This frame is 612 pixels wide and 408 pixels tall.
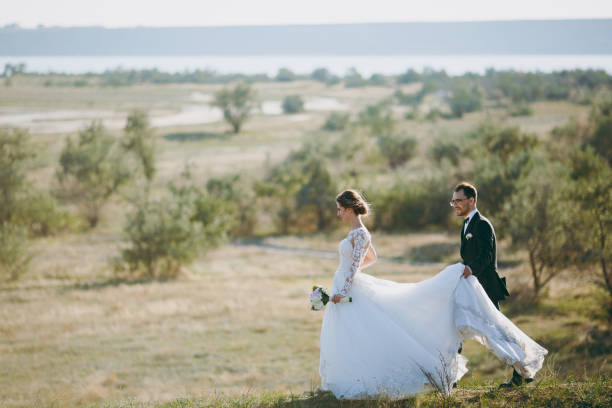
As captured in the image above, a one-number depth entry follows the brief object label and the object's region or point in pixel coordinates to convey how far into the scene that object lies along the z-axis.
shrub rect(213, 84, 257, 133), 88.62
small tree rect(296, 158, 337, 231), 46.22
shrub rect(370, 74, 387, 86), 175.25
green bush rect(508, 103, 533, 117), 87.62
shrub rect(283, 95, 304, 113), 116.94
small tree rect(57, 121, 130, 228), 44.69
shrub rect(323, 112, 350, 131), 88.69
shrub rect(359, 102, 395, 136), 81.50
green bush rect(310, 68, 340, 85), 182.84
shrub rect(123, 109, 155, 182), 54.19
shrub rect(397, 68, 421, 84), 167.88
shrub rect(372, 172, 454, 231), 44.00
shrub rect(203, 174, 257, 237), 44.56
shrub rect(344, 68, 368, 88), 173.88
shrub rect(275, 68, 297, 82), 194.50
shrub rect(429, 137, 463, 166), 54.50
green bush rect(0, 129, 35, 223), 39.22
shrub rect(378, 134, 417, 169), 65.88
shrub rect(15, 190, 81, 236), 39.47
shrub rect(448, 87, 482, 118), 100.75
